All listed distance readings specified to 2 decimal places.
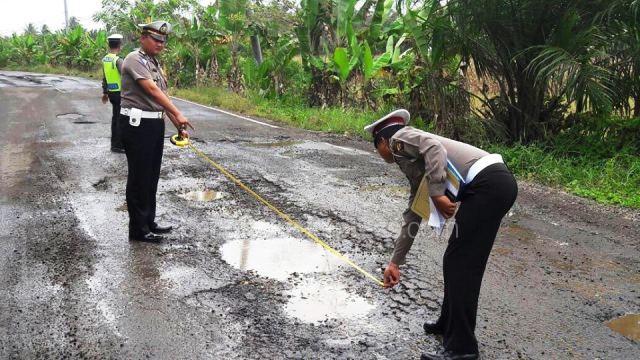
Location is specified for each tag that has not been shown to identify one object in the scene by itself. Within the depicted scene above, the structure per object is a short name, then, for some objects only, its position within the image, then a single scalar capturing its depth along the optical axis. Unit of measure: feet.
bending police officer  10.21
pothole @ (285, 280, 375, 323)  12.81
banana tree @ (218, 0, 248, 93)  57.98
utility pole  136.01
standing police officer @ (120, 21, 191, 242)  16.29
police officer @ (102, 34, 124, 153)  28.35
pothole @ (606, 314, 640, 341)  12.27
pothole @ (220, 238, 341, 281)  15.39
